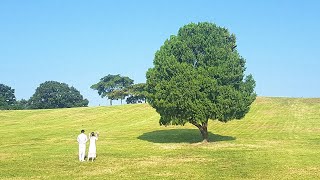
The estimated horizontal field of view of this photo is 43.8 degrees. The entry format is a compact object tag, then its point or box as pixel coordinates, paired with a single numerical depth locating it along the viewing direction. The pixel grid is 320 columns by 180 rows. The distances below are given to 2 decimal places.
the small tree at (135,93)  159.50
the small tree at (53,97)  170.50
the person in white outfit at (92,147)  31.47
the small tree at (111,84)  174.74
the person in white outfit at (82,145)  31.28
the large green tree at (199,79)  43.47
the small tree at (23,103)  172.77
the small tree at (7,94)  178.02
